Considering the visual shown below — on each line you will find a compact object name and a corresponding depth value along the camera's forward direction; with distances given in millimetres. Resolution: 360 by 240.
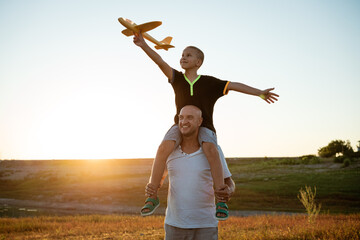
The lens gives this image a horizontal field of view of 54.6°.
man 4098
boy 4254
